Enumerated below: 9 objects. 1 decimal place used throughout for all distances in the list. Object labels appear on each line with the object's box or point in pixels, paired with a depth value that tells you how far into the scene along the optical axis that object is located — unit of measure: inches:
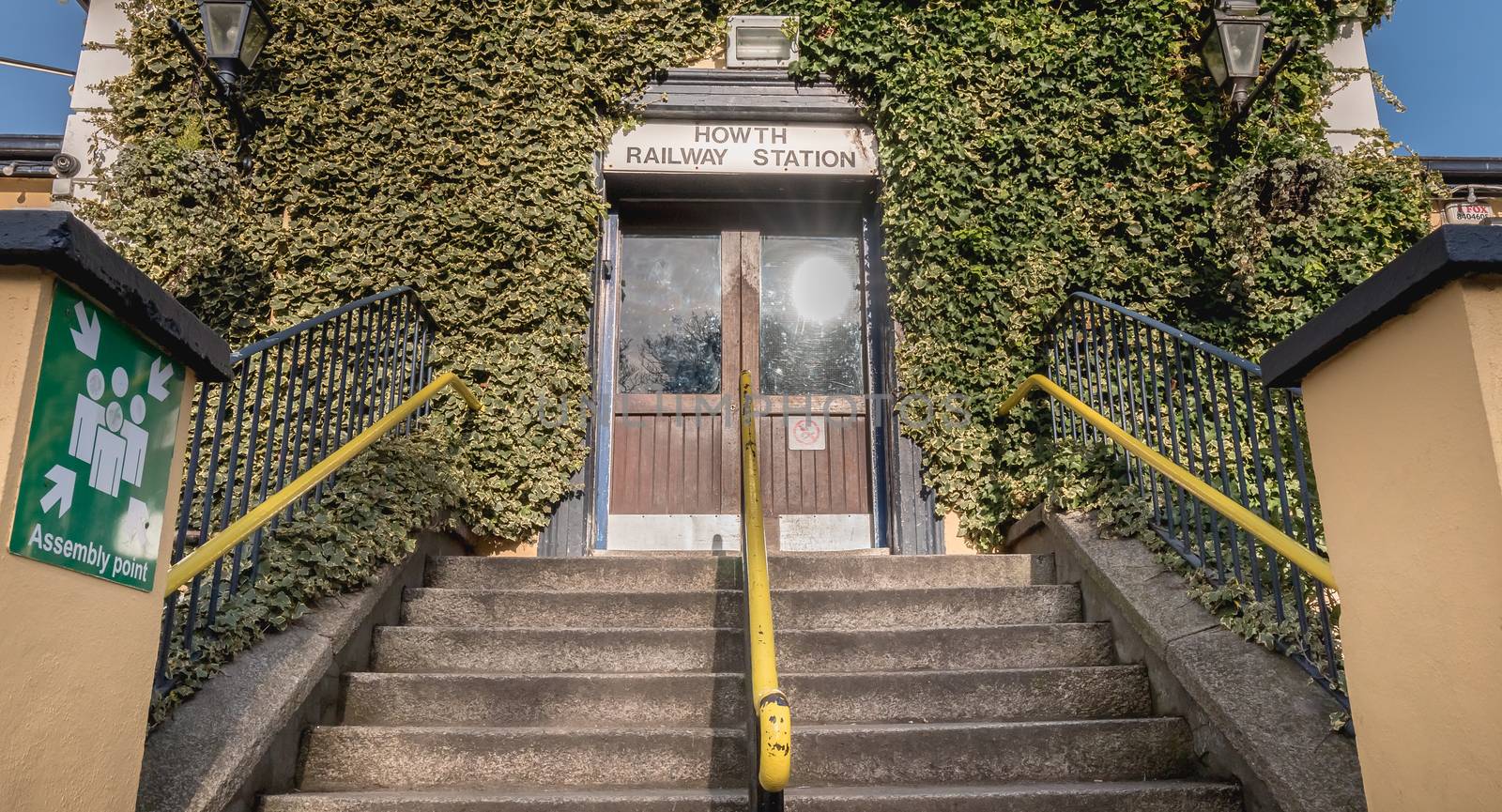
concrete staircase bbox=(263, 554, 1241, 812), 110.0
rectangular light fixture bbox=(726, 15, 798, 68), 232.5
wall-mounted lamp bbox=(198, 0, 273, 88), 206.1
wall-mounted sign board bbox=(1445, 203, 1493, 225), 256.9
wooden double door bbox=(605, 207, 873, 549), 228.1
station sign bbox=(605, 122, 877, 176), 230.2
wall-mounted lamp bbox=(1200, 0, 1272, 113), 209.6
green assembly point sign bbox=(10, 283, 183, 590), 63.9
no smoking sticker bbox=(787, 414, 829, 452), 232.2
